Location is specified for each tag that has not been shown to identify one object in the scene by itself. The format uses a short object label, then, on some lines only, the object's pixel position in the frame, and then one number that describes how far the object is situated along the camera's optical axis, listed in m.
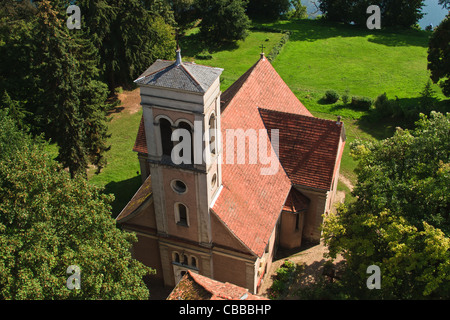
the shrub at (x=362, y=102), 58.59
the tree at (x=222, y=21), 73.88
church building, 25.69
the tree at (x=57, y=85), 33.84
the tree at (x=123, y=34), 50.44
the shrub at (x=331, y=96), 60.16
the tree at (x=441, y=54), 52.31
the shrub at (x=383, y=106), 55.88
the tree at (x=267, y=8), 91.06
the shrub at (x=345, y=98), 59.94
